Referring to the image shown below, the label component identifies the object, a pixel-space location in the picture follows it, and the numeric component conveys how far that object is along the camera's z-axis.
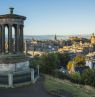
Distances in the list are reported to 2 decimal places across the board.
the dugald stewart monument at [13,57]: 11.28
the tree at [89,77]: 19.54
